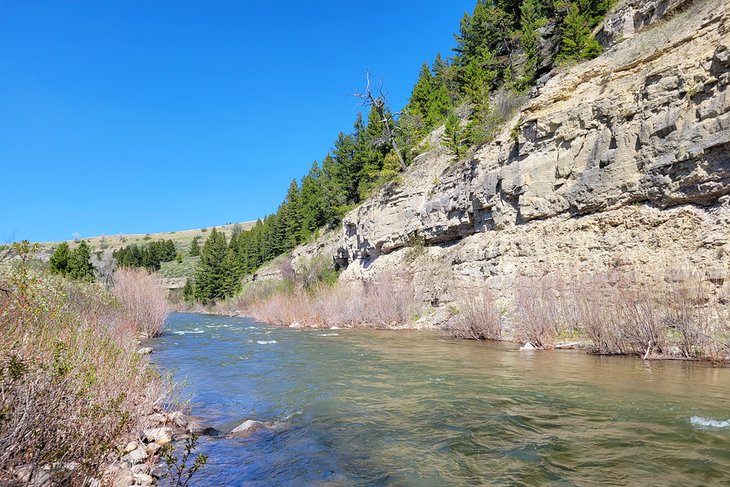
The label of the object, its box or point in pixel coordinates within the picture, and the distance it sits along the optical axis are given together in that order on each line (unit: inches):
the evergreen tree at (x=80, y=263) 1389.0
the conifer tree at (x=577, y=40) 924.0
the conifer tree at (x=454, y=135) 1182.9
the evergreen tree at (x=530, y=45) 1189.7
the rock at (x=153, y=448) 216.6
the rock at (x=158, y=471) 194.0
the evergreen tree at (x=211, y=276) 2586.1
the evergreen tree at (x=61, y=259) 1376.7
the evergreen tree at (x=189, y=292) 2783.0
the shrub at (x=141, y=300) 818.8
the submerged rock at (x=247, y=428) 271.7
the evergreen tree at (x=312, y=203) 2181.3
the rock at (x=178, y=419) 273.3
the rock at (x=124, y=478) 165.0
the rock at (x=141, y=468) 190.2
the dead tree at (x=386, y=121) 1517.0
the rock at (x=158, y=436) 233.1
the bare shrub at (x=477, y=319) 681.6
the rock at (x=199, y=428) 271.3
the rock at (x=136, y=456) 195.9
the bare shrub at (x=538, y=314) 586.9
